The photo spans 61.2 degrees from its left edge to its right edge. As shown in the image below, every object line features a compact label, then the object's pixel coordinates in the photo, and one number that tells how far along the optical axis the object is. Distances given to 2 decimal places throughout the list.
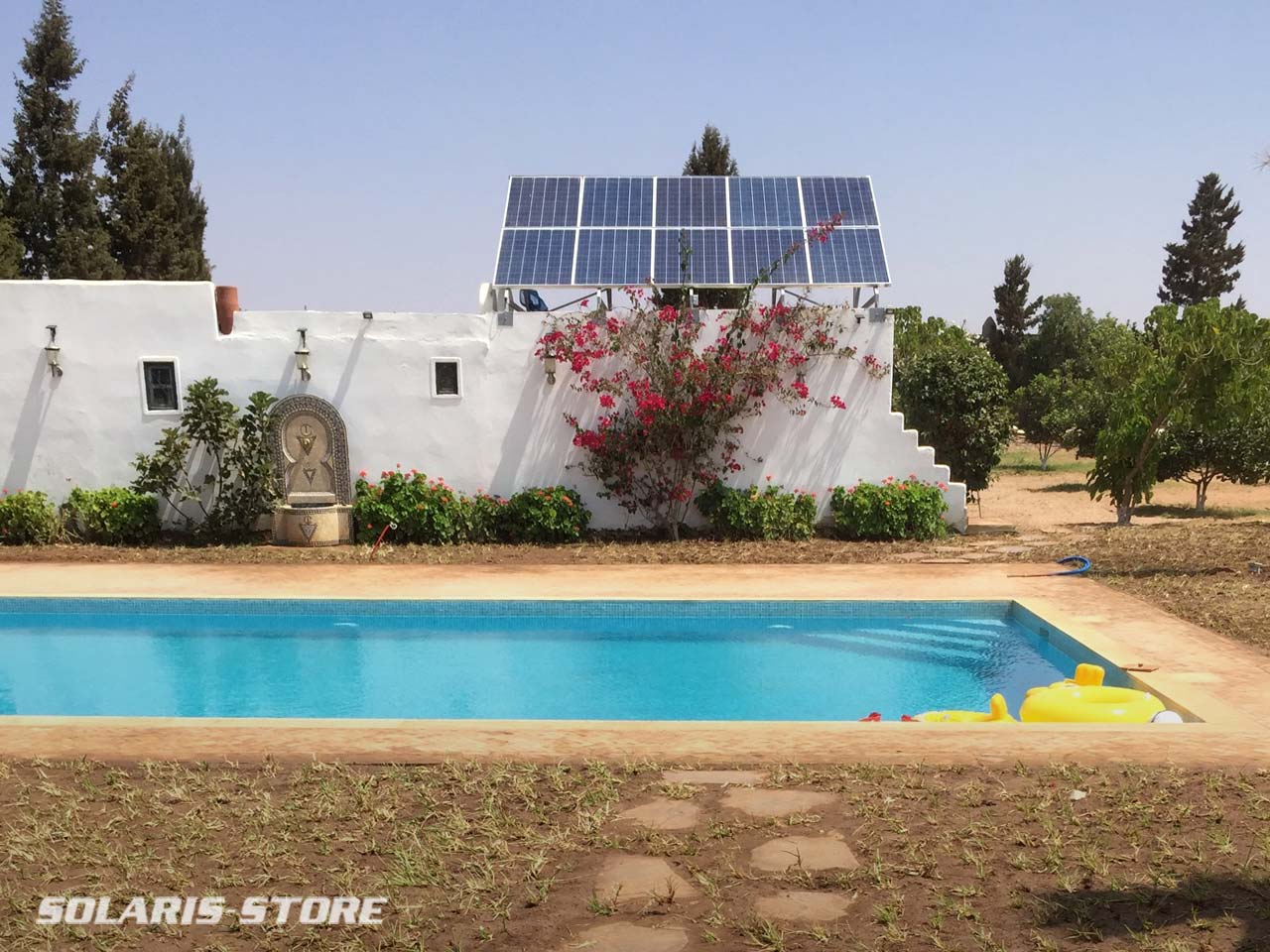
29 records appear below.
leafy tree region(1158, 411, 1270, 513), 21.92
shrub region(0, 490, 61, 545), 14.39
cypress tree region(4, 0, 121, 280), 27.47
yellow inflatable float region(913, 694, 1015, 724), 6.98
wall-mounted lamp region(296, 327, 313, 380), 14.60
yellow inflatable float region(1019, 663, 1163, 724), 6.65
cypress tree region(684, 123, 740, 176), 29.44
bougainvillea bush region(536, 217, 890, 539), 14.51
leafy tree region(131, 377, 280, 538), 14.35
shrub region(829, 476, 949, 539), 14.37
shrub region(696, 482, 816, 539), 14.46
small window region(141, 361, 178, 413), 14.77
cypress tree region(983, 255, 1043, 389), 49.66
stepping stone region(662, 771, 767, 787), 5.34
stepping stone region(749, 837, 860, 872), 4.33
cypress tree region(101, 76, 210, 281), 29.52
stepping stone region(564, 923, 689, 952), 3.74
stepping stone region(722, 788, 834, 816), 4.92
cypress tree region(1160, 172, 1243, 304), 58.41
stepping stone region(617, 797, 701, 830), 4.77
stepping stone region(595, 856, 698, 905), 4.10
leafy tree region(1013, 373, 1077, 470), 30.75
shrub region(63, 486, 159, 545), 14.40
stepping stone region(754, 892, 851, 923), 3.92
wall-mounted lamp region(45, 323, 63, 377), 14.68
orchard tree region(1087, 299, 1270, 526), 14.97
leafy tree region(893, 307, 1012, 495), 16.41
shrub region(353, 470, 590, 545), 14.35
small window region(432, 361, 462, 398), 14.77
